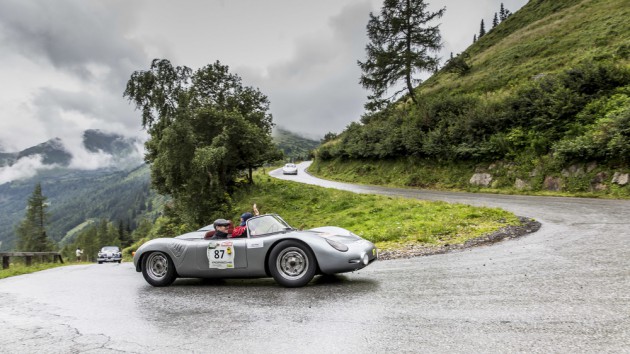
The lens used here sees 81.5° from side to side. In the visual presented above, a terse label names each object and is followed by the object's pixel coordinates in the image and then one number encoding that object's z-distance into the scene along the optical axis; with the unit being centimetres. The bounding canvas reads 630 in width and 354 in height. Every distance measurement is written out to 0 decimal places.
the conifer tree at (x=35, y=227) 7394
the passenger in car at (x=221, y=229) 779
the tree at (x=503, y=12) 15021
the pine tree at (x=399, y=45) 3631
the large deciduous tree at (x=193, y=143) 2502
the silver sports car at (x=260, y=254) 672
